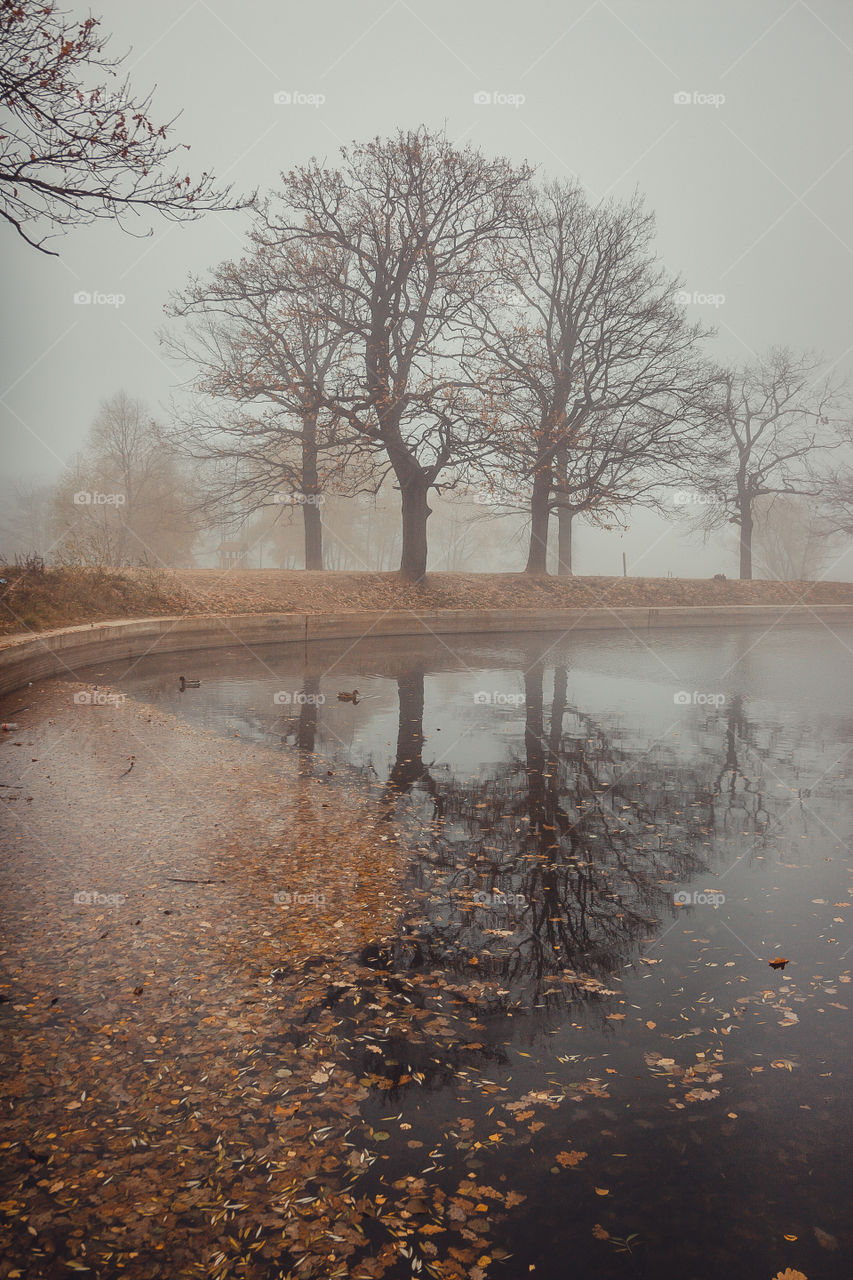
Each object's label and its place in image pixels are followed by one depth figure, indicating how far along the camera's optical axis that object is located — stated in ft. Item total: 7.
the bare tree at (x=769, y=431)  134.51
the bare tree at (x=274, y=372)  79.10
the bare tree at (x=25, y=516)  215.10
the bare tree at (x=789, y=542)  195.52
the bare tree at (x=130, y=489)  145.69
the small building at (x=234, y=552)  184.62
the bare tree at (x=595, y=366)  89.76
